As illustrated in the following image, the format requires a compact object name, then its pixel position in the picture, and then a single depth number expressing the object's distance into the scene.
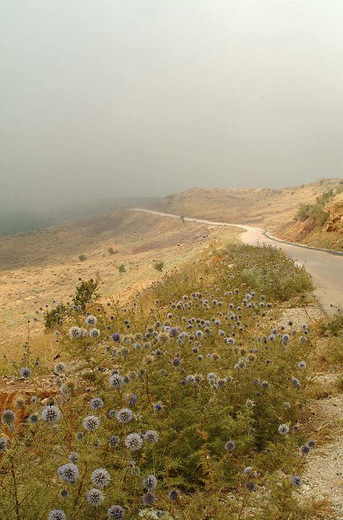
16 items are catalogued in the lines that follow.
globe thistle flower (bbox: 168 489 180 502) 2.43
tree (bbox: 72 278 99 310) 18.83
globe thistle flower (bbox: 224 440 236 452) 2.94
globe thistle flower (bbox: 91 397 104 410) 3.21
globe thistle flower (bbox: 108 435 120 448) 2.82
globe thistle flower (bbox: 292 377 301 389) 4.22
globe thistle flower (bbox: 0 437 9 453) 2.42
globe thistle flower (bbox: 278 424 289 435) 3.20
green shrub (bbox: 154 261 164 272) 28.75
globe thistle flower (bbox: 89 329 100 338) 4.42
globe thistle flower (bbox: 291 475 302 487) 2.47
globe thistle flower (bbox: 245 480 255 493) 2.48
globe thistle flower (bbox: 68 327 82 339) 4.03
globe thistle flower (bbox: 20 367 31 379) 3.66
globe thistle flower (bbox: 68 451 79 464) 2.72
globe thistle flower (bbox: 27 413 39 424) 3.21
